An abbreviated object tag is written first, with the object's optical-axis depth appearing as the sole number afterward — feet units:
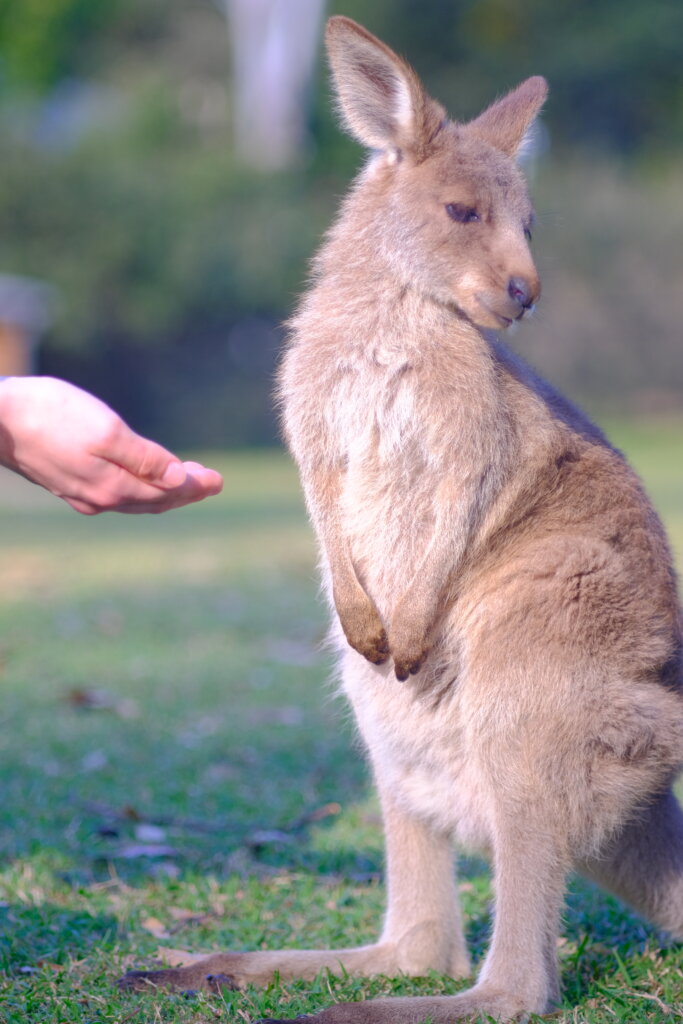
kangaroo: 15.44
